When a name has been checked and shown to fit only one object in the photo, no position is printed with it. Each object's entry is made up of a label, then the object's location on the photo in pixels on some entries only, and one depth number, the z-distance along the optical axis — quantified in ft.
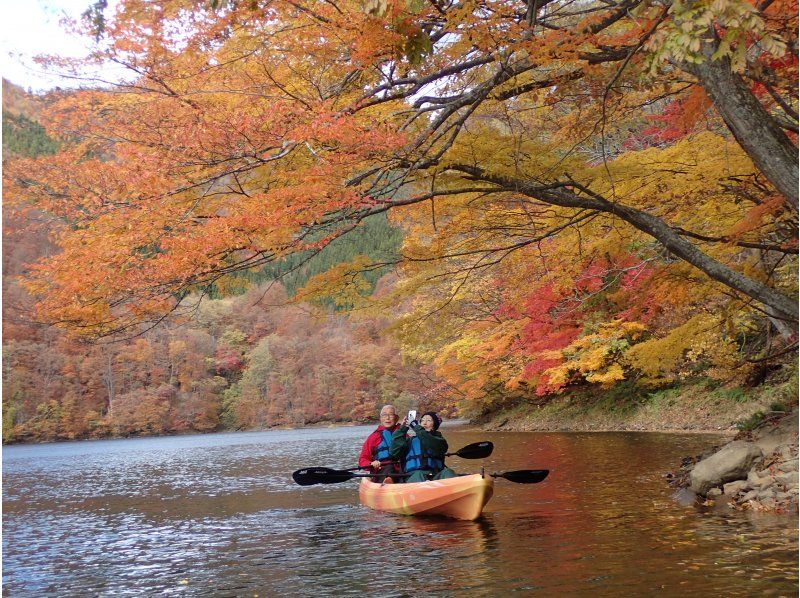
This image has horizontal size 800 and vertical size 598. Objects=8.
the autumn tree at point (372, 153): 21.13
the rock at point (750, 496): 27.89
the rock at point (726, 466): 29.76
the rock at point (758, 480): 27.83
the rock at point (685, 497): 30.24
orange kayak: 30.04
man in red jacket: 36.99
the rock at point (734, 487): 28.96
